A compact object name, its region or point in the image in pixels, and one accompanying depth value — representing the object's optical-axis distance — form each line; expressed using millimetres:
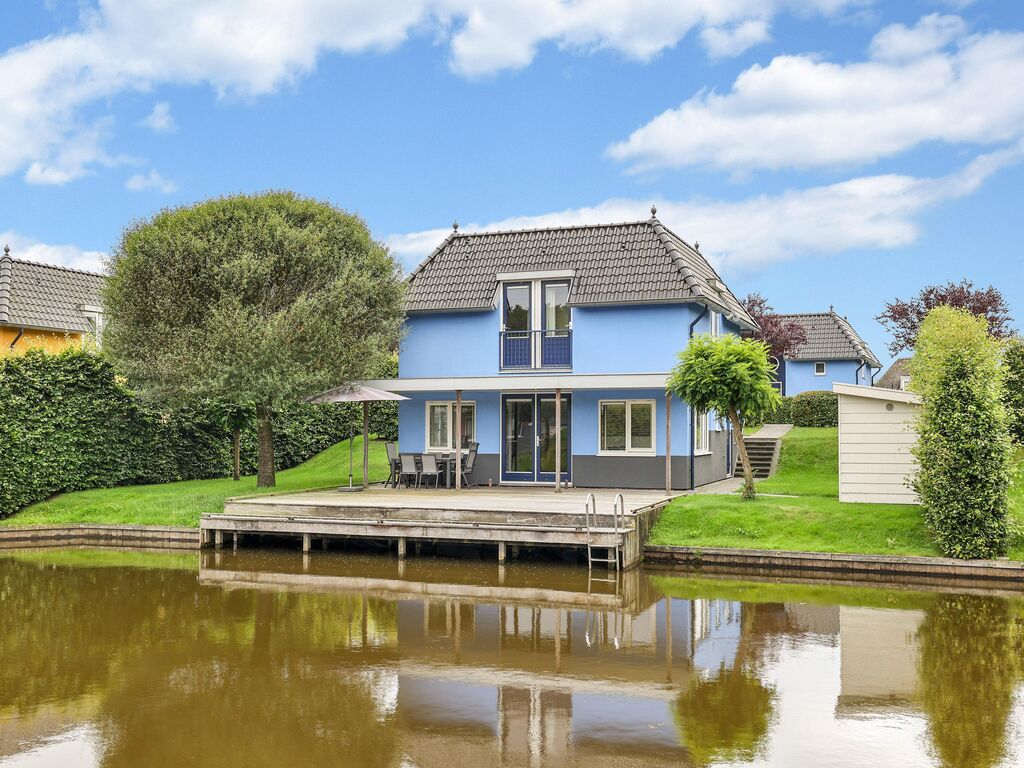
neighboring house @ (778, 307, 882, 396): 42812
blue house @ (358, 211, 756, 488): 21141
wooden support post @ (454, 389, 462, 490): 20516
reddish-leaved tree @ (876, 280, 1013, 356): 29281
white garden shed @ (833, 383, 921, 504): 17375
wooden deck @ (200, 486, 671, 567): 15711
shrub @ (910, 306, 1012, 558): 14664
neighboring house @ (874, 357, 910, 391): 56062
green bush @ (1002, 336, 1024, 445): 19203
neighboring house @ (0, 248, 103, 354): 26516
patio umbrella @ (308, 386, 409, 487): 20344
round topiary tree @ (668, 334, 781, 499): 17766
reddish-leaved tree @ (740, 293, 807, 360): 37688
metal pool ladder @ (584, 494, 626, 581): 15219
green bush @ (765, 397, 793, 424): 33647
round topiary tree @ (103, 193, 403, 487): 19766
